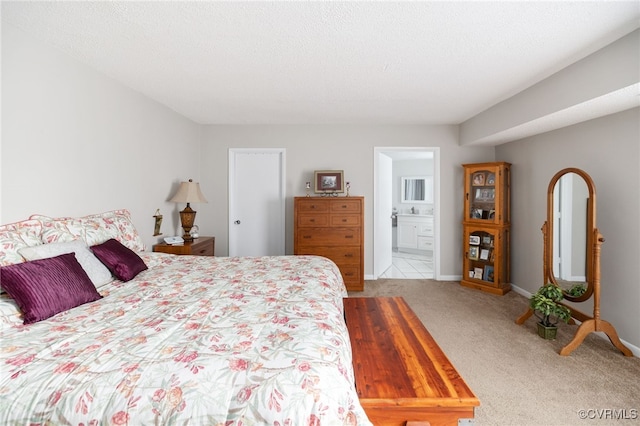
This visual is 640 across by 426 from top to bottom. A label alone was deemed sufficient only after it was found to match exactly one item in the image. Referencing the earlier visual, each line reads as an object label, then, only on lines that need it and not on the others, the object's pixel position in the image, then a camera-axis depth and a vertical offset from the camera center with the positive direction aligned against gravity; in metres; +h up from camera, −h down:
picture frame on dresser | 4.41 +0.44
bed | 0.89 -0.53
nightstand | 3.32 -0.44
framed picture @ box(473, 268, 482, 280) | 4.23 -0.94
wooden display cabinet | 3.99 -0.26
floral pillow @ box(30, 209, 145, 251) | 1.91 -0.14
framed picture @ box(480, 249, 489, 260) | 4.17 -0.65
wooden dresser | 4.10 -0.31
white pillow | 1.66 -0.27
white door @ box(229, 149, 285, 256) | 4.64 +0.10
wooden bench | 1.26 -0.81
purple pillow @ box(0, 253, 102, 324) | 1.40 -0.39
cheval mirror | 2.45 -0.37
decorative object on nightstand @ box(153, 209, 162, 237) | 3.44 -0.16
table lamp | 3.63 +0.13
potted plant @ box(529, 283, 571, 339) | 2.65 -0.90
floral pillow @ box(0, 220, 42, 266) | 1.59 -0.17
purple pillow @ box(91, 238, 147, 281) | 2.02 -0.35
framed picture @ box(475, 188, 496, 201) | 4.12 +0.21
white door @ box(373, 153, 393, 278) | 4.67 -0.13
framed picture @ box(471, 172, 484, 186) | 4.21 +0.44
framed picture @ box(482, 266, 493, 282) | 4.13 -0.93
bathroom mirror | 7.05 +0.49
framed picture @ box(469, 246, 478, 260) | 4.25 -0.64
